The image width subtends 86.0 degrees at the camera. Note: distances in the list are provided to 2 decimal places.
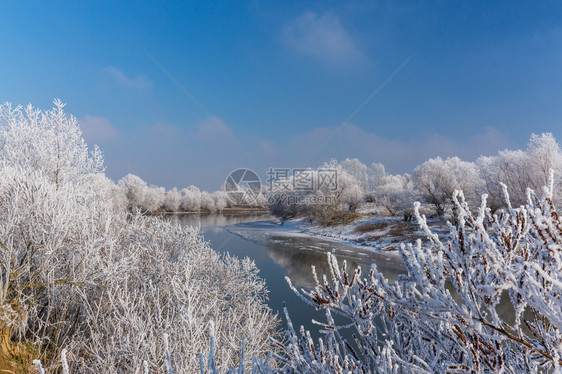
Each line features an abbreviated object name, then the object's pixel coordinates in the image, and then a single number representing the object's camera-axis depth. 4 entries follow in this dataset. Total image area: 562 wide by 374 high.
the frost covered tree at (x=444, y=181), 32.38
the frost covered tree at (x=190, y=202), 84.12
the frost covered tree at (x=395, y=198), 35.78
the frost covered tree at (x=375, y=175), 72.57
